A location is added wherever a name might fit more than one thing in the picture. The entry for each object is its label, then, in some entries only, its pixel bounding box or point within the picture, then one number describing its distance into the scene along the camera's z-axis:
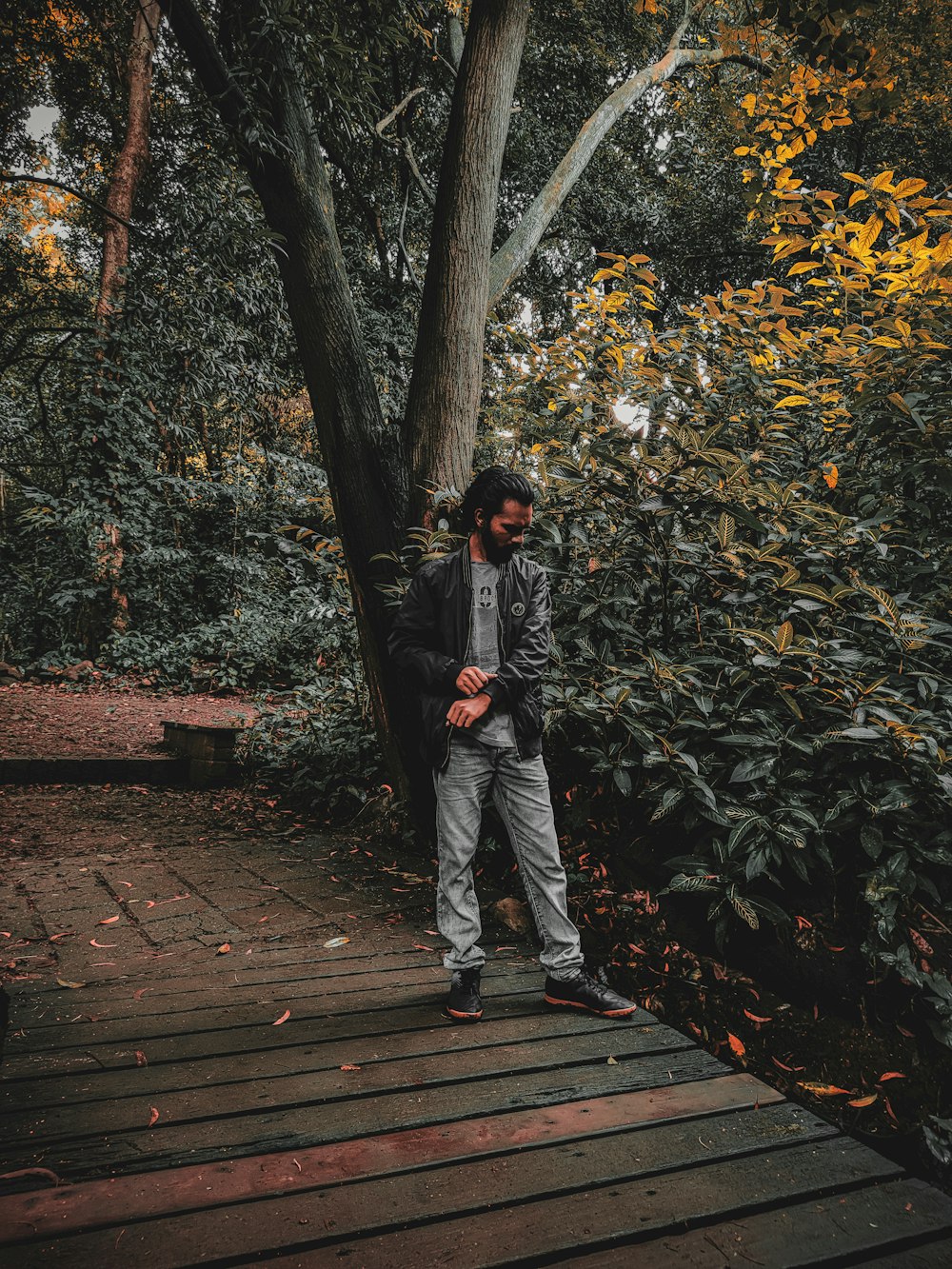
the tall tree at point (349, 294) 4.61
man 2.71
